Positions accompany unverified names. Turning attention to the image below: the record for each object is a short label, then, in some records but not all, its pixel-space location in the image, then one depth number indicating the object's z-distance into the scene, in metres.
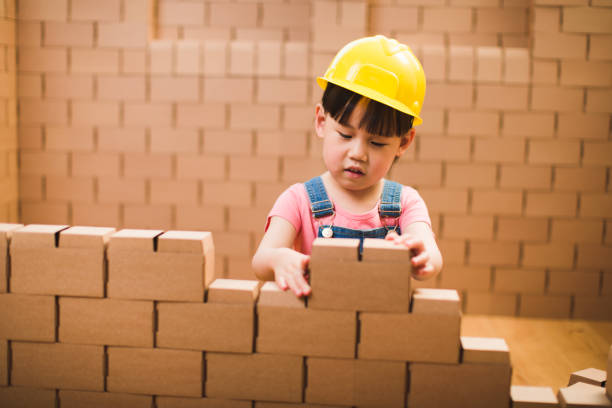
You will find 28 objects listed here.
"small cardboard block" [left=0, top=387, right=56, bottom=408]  1.37
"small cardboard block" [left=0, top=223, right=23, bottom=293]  1.34
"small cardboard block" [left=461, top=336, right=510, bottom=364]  1.26
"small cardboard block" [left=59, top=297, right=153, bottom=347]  1.33
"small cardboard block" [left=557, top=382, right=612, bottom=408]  1.24
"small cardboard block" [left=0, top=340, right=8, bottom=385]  1.37
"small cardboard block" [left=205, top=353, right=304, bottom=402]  1.30
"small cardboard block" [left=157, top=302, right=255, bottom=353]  1.30
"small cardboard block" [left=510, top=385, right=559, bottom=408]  1.26
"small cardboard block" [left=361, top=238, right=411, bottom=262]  1.25
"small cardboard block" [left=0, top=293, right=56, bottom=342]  1.35
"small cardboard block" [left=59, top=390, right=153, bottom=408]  1.34
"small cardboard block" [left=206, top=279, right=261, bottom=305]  1.31
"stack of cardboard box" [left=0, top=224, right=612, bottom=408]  1.27
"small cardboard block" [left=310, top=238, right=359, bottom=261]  1.25
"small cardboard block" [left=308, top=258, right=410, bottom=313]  1.25
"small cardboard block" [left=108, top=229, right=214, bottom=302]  1.31
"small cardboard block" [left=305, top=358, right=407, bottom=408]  1.29
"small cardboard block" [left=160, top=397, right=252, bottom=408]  1.33
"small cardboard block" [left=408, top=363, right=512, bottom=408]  1.27
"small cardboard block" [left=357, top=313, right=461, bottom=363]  1.26
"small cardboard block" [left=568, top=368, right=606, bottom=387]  1.46
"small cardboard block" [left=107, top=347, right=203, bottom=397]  1.33
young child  1.45
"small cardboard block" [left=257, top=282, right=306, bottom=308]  1.29
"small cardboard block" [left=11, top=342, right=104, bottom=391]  1.35
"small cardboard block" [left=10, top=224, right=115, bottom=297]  1.32
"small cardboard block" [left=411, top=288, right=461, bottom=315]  1.26
